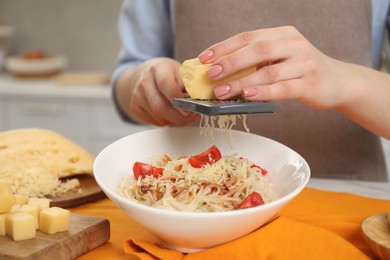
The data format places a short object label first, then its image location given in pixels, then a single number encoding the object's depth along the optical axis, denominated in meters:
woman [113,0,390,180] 0.92
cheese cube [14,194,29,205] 0.94
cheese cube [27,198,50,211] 0.90
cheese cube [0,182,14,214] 0.88
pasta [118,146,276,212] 0.83
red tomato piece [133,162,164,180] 0.95
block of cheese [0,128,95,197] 1.07
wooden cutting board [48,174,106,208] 1.06
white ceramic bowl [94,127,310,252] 0.77
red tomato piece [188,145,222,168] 0.96
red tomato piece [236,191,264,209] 0.82
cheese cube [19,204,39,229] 0.87
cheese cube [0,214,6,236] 0.85
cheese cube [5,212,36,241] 0.83
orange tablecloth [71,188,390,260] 0.82
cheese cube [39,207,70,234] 0.85
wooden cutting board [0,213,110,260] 0.80
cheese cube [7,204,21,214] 0.88
